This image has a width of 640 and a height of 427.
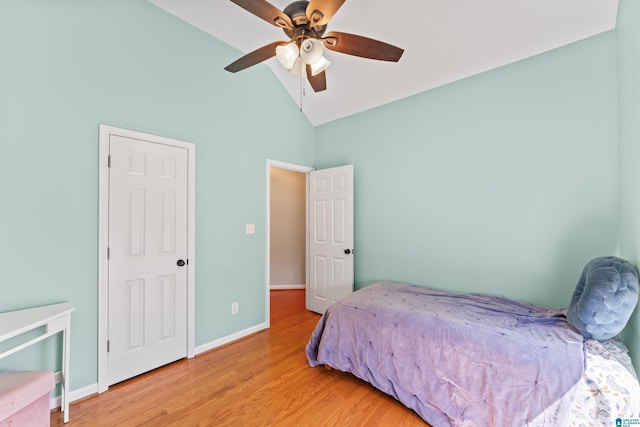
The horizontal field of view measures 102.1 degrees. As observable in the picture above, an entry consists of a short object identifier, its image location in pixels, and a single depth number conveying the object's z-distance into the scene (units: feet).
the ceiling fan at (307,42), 4.70
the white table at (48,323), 4.64
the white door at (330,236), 10.79
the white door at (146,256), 6.74
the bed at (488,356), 4.37
